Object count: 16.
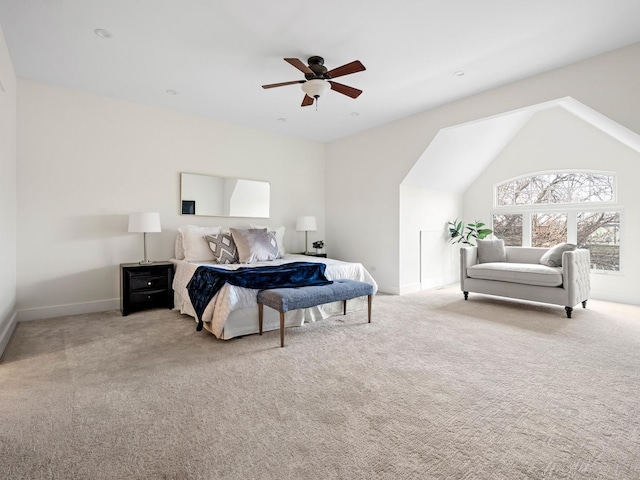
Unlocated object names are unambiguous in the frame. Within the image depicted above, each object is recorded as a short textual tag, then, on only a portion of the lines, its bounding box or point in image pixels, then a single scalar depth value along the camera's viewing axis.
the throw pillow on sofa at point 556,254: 4.17
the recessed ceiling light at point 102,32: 2.76
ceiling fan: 2.94
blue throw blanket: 3.13
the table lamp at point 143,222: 3.93
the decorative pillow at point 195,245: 4.28
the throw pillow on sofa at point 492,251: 4.94
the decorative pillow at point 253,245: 4.26
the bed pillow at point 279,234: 5.02
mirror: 4.74
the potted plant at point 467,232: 6.04
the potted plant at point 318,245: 5.83
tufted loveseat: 3.86
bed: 3.04
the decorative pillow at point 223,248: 4.20
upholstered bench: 2.88
